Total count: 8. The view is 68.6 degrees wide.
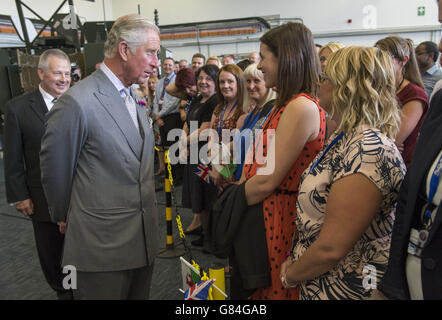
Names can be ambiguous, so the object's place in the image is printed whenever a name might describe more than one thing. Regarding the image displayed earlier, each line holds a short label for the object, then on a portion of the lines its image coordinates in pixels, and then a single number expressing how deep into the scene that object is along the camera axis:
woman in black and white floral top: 1.03
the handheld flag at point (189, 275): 1.74
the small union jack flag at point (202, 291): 1.59
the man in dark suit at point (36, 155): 2.20
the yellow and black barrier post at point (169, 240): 3.02
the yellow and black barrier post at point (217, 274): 1.83
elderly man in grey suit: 1.32
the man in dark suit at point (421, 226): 0.82
